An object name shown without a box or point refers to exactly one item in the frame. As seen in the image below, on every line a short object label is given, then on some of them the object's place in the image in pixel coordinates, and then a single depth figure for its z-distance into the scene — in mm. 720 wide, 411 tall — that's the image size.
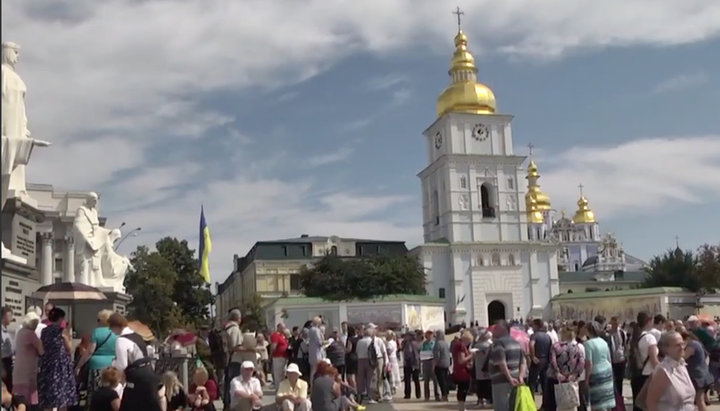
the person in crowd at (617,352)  15719
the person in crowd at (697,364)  11711
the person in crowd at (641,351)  11547
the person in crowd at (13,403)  7768
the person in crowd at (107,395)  7986
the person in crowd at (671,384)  6914
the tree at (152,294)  49156
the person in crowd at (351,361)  18531
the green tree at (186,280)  56750
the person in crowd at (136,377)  8094
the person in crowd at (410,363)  19734
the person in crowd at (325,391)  11672
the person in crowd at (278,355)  19984
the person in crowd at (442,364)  18359
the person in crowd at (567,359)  12078
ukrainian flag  31500
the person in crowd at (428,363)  18875
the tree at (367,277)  67500
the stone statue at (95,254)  24969
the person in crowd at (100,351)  9695
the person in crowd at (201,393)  11205
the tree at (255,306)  70062
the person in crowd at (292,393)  11648
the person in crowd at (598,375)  11891
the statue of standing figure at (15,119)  9964
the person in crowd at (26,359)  9469
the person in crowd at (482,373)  15398
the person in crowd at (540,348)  14445
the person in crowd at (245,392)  11492
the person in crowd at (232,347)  14107
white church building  77188
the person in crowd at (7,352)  9828
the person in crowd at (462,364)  15469
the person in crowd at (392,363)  19205
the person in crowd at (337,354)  18641
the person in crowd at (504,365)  11508
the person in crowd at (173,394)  10828
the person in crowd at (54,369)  9648
